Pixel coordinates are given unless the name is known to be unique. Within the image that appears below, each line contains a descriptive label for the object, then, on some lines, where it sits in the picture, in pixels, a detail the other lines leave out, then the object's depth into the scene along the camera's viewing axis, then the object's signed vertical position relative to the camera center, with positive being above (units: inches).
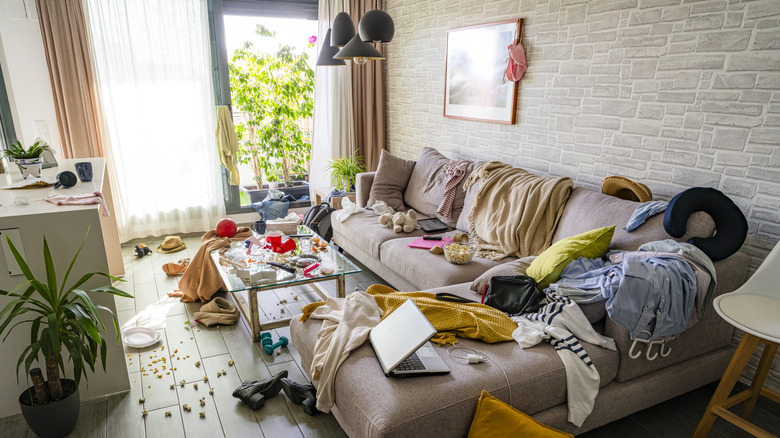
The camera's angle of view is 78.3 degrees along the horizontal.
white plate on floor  109.7 -57.4
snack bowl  113.1 -37.7
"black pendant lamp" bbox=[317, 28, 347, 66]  151.9 +10.0
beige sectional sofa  65.7 -42.1
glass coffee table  106.5 -42.3
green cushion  91.1 -30.1
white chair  69.1 -31.5
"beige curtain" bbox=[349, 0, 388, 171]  199.8 -7.6
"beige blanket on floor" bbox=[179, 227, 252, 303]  130.2 -51.0
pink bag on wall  135.4 +7.5
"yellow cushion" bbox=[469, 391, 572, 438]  65.1 -44.0
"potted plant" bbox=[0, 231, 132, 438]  75.0 -40.2
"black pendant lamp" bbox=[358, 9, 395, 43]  108.1 +13.5
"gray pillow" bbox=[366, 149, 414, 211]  162.9 -30.8
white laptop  67.2 -36.9
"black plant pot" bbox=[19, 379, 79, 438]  78.1 -53.4
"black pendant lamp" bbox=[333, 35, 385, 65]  112.7 +8.4
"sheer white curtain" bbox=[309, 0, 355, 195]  194.9 -11.2
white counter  81.6 -28.9
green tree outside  194.1 -7.8
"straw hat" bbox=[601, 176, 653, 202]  102.1 -20.6
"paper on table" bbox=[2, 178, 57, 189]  100.9 -21.2
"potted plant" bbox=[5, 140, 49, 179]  109.2 -17.2
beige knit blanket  114.5 -29.2
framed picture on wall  141.9 +5.0
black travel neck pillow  83.9 -21.4
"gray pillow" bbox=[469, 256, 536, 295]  98.2 -36.2
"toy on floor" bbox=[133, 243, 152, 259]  165.5 -56.1
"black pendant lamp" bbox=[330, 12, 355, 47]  125.9 +14.4
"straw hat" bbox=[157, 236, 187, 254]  170.1 -55.7
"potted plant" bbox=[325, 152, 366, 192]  191.6 -33.1
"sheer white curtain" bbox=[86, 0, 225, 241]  164.4 -9.2
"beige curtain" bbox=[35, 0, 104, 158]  153.7 +2.0
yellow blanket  80.0 -38.5
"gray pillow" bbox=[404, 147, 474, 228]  147.3 -30.8
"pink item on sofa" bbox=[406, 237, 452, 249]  127.7 -40.2
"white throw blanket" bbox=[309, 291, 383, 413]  74.4 -40.3
